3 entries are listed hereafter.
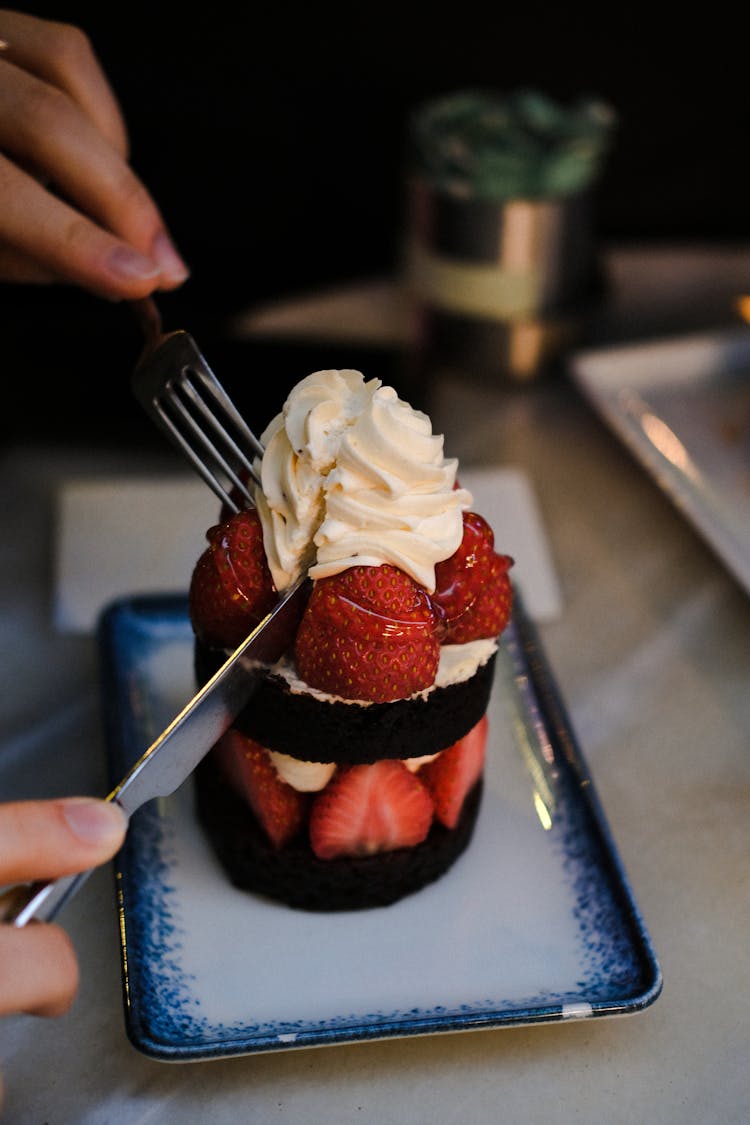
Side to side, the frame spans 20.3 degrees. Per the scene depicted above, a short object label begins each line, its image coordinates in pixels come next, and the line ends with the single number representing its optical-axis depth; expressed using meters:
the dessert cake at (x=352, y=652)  0.50
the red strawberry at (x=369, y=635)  0.50
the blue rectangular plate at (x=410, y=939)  0.51
